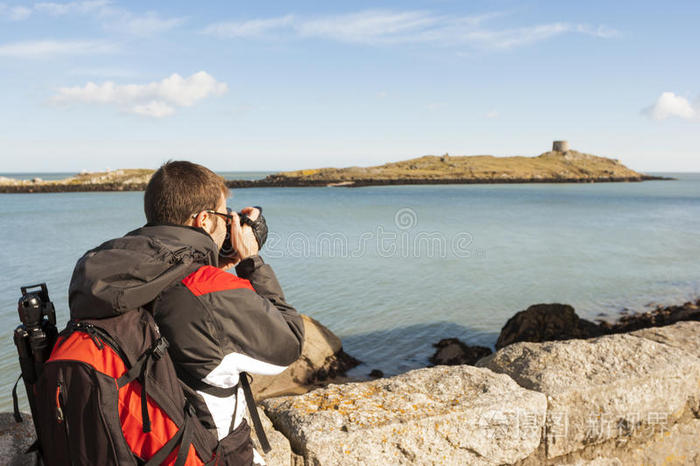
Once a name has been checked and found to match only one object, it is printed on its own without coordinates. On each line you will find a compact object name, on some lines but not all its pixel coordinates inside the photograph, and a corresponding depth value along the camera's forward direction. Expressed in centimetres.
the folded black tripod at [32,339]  150
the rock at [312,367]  671
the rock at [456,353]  817
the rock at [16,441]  206
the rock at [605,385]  267
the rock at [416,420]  223
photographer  142
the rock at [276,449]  216
